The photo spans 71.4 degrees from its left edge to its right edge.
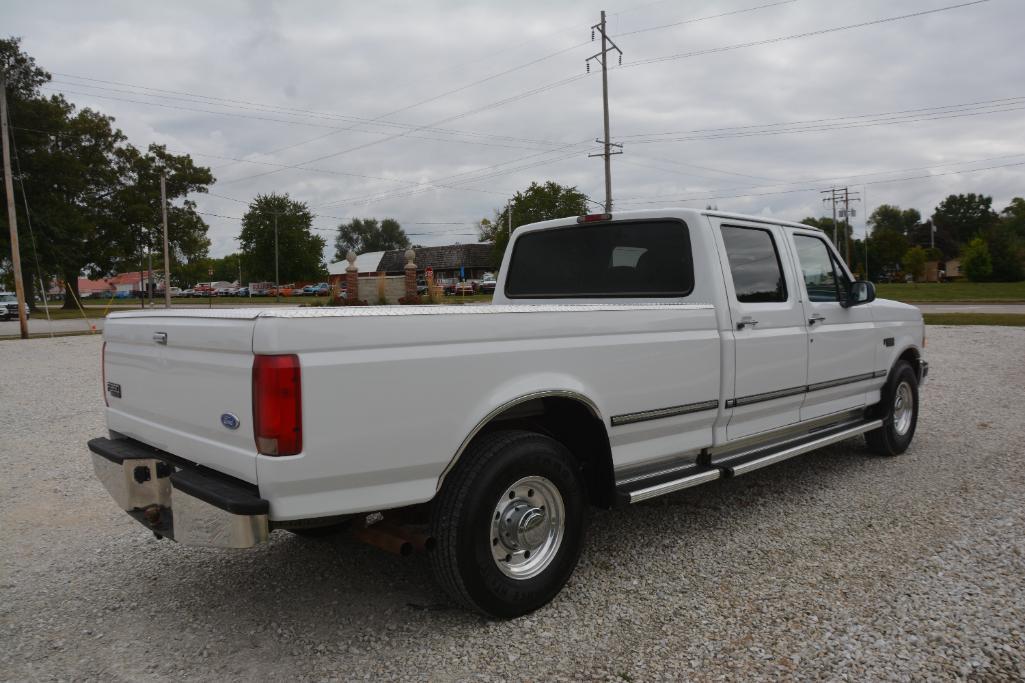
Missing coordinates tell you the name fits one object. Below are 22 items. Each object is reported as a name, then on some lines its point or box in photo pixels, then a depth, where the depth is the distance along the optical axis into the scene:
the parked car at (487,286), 69.26
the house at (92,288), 126.81
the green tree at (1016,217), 113.91
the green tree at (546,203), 70.12
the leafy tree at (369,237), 140.12
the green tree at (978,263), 67.56
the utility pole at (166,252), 39.24
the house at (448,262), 86.19
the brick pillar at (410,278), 38.34
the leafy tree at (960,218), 109.94
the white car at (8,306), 36.83
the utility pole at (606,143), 34.12
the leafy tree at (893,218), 129.76
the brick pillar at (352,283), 38.00
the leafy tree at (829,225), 101.51
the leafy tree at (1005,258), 71.38
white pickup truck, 2.67
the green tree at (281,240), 80.00
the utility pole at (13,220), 21.16
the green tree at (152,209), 47.53
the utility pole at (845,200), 78.97
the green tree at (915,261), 77.19
